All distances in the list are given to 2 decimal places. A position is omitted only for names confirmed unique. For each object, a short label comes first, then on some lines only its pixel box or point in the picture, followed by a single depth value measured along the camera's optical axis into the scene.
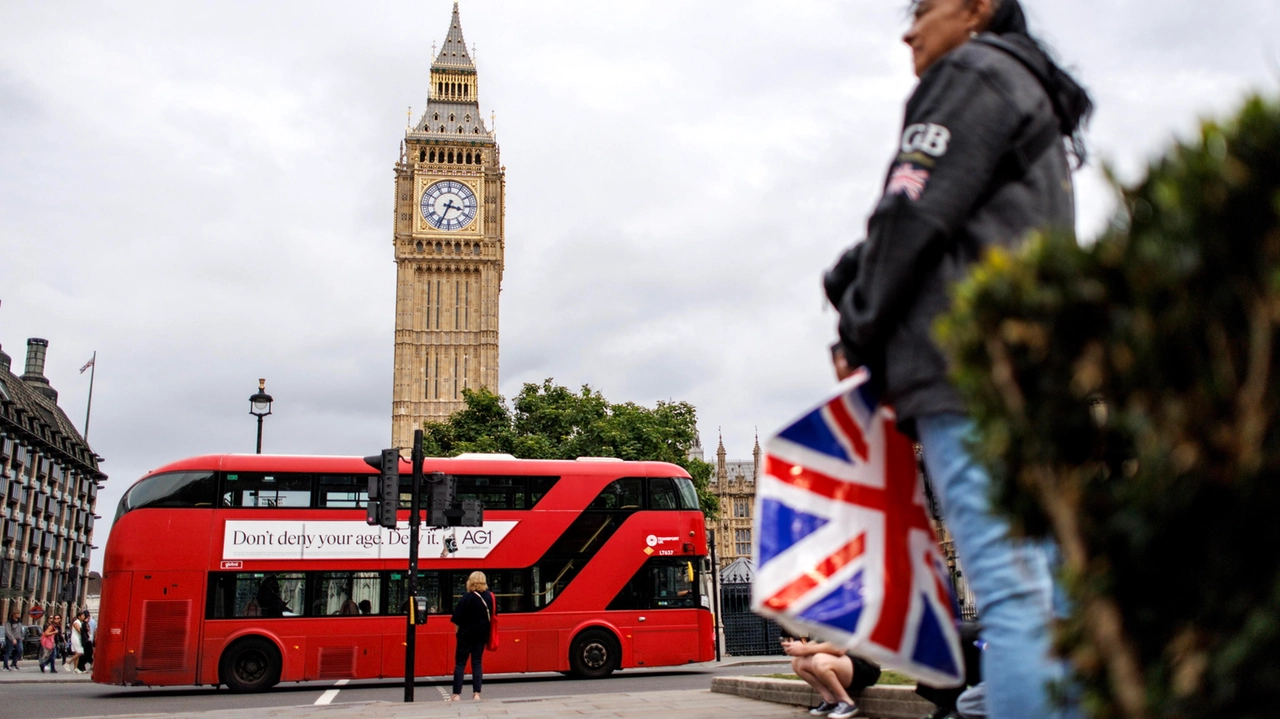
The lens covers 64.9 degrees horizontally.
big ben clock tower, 73.88
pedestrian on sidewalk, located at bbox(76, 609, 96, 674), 23.95
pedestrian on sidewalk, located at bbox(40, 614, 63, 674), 25.31
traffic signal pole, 11.41
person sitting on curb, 6.36
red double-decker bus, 14.73
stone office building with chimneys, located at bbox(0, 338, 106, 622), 49.88
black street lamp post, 17.89
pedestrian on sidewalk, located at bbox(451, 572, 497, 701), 11.27
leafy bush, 0.95
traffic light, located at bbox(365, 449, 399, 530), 11.45
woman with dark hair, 1.84
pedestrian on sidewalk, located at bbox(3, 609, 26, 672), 26.84
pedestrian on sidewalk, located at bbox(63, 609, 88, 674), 23.94
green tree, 42.66
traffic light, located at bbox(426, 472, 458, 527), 12.01
